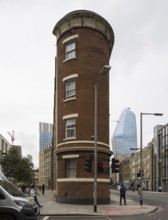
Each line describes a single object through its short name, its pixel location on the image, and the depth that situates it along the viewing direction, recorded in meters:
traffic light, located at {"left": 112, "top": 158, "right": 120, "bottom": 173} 16.67
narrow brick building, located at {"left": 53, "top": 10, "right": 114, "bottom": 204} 19.60
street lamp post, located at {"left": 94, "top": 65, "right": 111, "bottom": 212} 14.28
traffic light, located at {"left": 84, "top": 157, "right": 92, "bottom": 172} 15.29
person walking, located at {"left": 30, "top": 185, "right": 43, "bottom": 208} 15.21
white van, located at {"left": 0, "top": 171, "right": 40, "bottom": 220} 7.31
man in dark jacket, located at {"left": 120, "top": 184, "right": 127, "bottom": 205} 20.03
